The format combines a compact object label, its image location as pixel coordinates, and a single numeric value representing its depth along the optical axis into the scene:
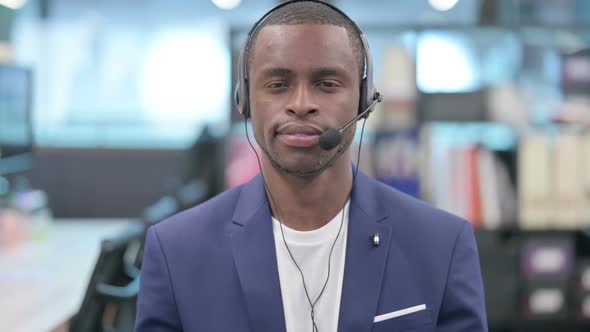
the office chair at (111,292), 1.68
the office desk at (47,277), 1.80
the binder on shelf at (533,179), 3.05
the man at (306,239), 1.03
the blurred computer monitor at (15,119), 2.85
